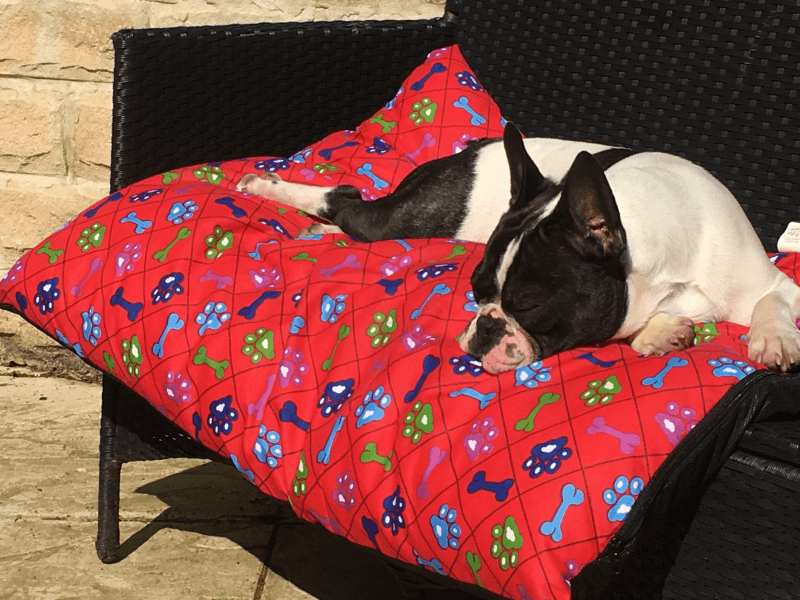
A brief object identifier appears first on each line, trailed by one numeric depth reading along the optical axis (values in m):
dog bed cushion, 1.40
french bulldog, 1.79
